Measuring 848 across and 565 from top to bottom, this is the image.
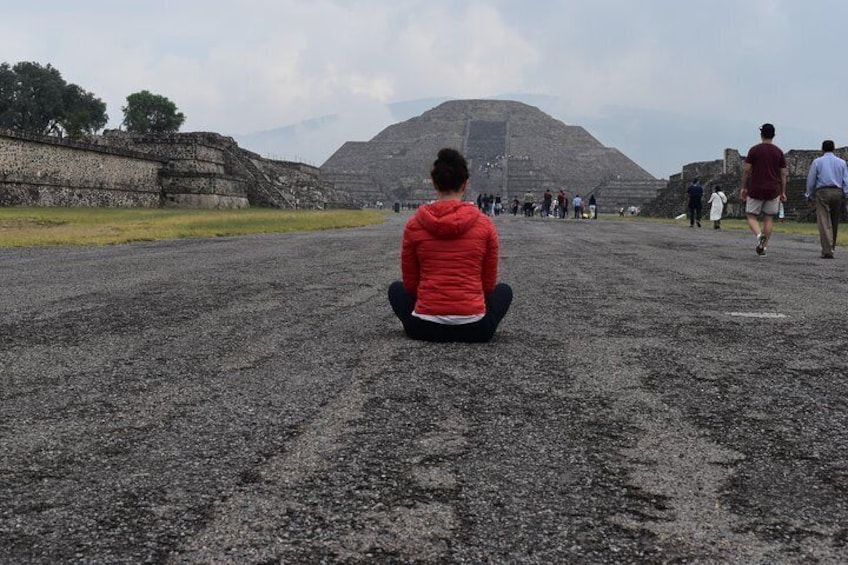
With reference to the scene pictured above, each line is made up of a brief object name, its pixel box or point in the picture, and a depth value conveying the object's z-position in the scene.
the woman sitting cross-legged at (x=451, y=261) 4.84
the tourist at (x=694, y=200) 24.55
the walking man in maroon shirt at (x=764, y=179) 12.31
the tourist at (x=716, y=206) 23.59
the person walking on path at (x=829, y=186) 12.06
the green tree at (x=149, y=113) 79.19
